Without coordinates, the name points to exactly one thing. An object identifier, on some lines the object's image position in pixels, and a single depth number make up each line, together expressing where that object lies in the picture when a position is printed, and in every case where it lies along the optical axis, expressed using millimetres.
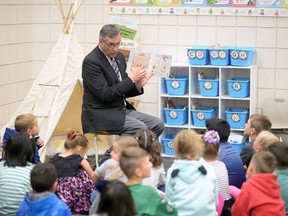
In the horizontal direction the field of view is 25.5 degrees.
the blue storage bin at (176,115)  6562
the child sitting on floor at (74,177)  4535
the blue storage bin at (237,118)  6355
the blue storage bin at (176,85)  6531
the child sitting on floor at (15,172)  4004
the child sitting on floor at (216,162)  4145
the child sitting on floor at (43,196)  3531
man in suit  5074
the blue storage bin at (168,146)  6570
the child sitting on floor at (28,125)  4918
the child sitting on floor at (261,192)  3674
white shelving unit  6422
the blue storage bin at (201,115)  6484
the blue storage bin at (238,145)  6250
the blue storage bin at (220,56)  6352
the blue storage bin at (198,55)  6402
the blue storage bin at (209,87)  6434
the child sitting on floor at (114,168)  3906
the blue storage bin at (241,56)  6277
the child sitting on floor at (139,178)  3297
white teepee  6004
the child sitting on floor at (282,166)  4000
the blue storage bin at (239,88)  6340
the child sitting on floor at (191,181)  3629
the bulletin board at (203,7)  6367
